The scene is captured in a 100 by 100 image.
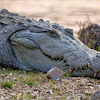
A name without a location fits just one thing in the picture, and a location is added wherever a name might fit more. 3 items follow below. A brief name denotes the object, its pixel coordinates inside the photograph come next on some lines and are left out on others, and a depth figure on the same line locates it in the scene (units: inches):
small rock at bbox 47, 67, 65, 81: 344.5
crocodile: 366.0
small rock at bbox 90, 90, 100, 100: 247.5
